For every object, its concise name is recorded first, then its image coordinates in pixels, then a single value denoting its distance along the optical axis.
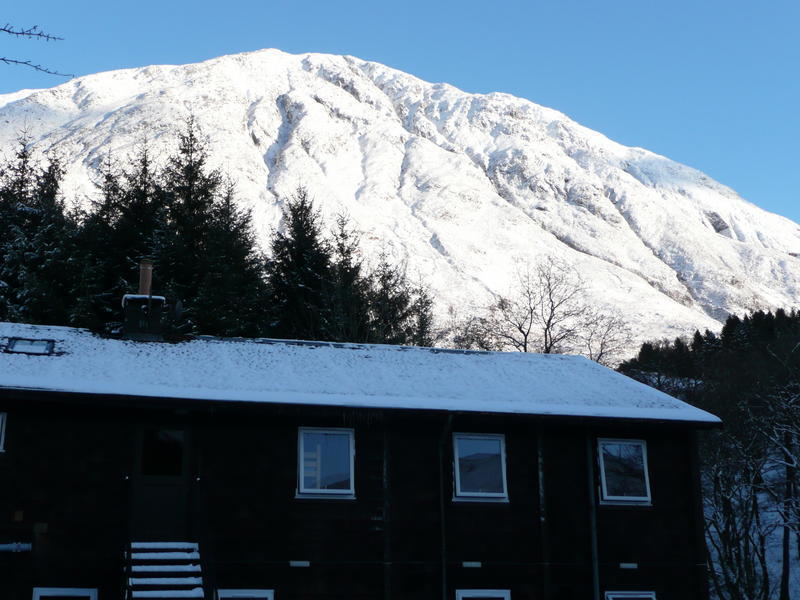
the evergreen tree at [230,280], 34.66
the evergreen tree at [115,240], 34.22
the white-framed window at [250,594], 18.41
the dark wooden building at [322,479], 18.06
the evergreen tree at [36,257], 33.66
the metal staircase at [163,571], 16.78
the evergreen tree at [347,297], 40.56
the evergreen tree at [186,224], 35.91
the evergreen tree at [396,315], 44.00
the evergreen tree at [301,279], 42.09
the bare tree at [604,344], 44.86
